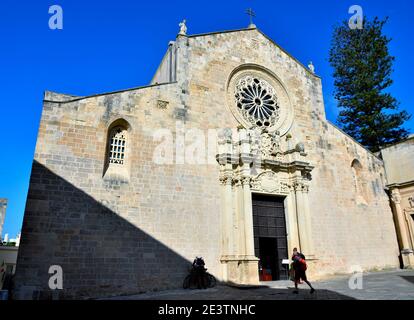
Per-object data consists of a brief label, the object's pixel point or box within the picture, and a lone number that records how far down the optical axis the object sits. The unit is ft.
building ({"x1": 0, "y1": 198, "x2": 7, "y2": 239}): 55.93
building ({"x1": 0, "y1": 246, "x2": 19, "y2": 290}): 61.00
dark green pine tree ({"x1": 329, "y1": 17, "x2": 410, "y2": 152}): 68.64
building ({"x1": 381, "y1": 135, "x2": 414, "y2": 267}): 51.52
